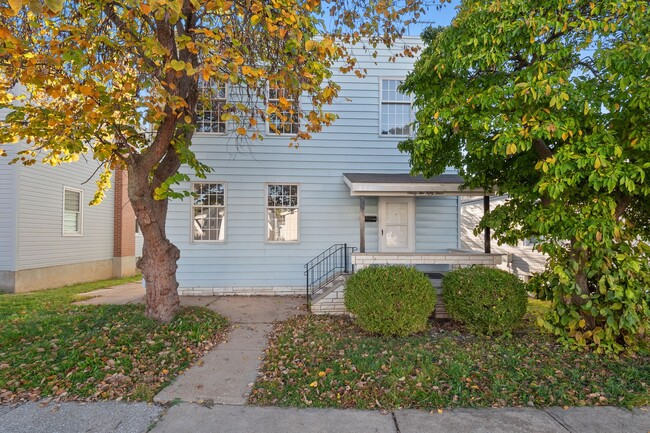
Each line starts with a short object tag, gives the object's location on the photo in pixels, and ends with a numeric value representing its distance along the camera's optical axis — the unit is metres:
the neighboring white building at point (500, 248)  11.72
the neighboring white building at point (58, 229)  9.93
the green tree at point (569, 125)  4.18
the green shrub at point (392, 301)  5.46
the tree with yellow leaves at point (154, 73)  4.34
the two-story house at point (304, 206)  9.32
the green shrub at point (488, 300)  5.48
